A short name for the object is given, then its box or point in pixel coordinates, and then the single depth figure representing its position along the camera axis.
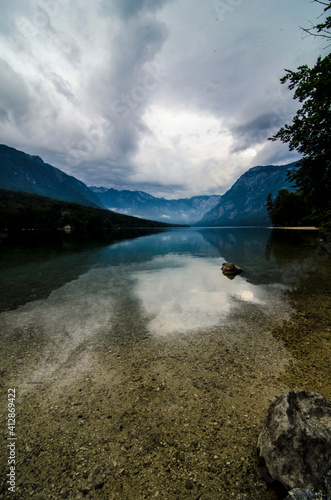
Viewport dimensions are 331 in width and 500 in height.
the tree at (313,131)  14.66
